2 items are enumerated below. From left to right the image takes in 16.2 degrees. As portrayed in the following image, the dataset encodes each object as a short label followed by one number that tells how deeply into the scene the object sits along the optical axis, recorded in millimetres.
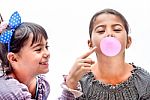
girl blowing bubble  1667
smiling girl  1703
